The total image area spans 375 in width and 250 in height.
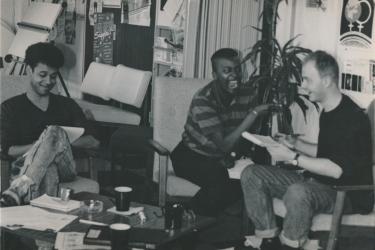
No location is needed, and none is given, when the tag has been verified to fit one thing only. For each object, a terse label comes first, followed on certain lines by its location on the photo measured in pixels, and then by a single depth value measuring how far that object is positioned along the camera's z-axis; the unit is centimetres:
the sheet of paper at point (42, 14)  614
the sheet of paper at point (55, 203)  266
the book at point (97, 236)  224
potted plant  368
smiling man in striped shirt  334
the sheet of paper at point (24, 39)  624
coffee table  233
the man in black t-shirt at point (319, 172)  283
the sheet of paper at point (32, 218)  239
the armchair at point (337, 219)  264
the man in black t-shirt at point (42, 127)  298
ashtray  268
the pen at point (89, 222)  253
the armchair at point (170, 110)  357
